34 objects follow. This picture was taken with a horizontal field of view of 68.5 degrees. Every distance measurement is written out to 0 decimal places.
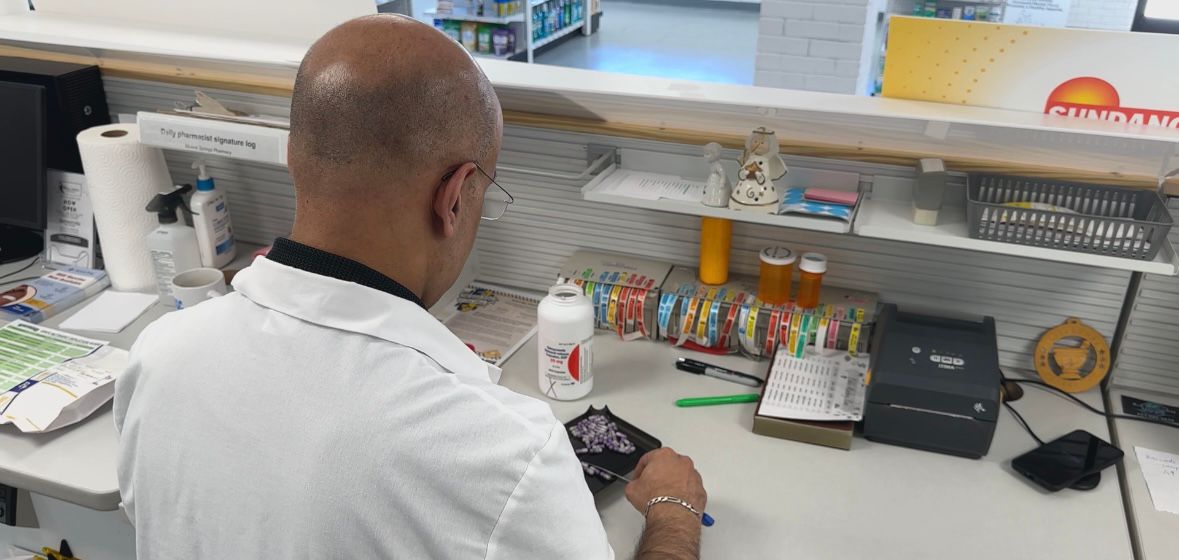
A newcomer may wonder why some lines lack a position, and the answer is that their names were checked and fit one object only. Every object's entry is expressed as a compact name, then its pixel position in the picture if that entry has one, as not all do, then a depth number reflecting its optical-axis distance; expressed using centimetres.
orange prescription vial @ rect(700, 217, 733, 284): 166
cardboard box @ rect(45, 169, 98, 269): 195
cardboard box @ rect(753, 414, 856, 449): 140
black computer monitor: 187
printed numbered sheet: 144
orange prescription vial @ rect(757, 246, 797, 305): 161
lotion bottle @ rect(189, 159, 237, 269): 184
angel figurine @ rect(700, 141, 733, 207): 151
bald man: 78
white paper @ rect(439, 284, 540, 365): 170
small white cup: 171
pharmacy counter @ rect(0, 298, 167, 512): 128
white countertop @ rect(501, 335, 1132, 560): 121
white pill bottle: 147
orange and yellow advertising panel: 128
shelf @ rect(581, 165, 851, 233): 146
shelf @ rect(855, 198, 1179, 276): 131
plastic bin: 132
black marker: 158
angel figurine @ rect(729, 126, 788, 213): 148
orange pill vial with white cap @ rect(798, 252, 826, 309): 157
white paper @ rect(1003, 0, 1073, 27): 474
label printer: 135
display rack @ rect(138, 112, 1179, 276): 135
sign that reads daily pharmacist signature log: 167
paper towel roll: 179
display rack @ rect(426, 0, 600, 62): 725
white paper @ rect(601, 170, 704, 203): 158
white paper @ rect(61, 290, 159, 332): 173
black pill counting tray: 131
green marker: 152
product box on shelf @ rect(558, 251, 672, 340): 169
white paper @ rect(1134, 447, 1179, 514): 129
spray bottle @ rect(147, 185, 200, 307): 179
